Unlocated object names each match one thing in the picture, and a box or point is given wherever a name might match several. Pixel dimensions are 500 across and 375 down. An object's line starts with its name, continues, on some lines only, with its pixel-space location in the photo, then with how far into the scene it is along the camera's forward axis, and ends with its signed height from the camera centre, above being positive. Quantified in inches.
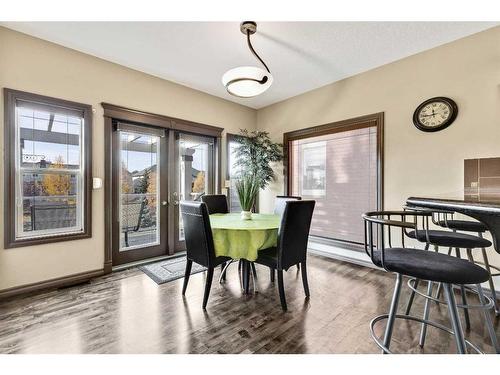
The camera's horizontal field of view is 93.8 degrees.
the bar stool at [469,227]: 71.2 -12.8
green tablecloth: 87.7 -19.5
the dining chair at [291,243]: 86.3 -21.6
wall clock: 104.3 +33.4
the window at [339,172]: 132.3 +9.2
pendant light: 85.0 +40.2
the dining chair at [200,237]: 86.2 -19.3
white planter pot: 106.7 -12.9
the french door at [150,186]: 129.9 +0.9
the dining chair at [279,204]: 126.5 -9.4
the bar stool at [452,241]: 64.5 -15.6
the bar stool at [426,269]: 44.7 -16.7
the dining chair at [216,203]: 131.5 -9.5
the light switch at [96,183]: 115.9 +2.4
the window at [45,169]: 96.7 +8.7
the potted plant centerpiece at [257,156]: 169.2 +22.3
